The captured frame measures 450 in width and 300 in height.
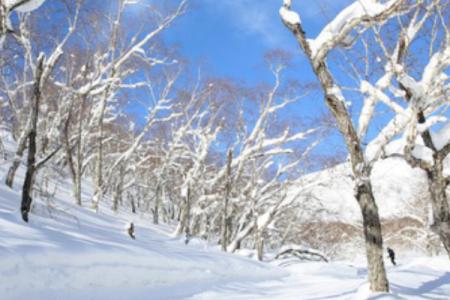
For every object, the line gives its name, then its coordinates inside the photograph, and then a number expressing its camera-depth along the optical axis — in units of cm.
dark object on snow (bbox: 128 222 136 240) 1611
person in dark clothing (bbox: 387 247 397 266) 2480
